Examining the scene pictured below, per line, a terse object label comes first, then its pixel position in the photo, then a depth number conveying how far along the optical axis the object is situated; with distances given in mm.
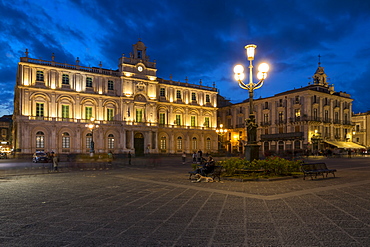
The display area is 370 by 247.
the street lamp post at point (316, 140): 50531
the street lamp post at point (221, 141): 65125
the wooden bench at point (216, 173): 13953
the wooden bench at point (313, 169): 14198
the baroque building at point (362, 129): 66812
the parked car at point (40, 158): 31692
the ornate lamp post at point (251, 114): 14969
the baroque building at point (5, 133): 77250
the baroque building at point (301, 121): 51250
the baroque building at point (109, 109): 42125
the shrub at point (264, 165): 14625
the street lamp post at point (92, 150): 35084
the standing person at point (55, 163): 20489
